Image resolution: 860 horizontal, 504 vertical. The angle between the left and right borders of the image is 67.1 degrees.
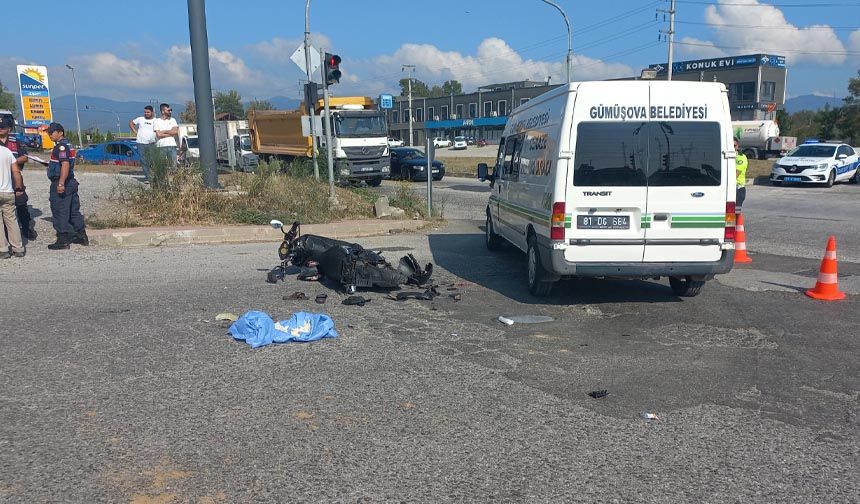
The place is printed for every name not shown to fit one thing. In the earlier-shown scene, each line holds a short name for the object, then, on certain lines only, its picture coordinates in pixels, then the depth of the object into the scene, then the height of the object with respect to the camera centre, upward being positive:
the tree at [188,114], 78.56 +5.40
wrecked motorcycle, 7.54 -1.33
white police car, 23.47 -0.76
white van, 6.68 -0.34
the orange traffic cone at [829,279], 7.50 -1.56
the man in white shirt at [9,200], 9.01 -0.54
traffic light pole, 13.89 -0.19
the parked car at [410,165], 28.59 -0.57
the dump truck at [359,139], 23.98 +0.58
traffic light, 13.57 +1.75
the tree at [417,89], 157.62 +15.88
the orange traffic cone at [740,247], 9.92 -1.54
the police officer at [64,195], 9.66 -0.54
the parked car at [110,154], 30.11 +0.24
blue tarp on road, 5.79 -1.57
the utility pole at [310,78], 13.62 +1.59
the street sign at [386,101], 48.22 +4.01
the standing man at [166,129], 15.25 +0.67
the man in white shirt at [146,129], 15.04 +0.67
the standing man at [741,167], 11.30 -0.37
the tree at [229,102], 102.25 +8.67
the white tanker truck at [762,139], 45.84 +0.46
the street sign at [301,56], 13.52 +2.04
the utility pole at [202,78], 14.19 +1.73
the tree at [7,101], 79.04 +7.37
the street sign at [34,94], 39.41 +4.07
